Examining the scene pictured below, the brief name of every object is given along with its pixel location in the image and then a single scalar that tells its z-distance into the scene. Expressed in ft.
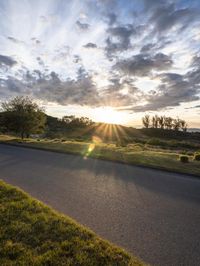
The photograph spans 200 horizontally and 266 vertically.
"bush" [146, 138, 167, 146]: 167.63
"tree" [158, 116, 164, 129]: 355.93
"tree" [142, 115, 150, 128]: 361.65
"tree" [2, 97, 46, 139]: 95.86
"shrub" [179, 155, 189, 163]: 45.88
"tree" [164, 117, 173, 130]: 351.87
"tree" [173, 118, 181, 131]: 350.64
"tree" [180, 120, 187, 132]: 349.20
